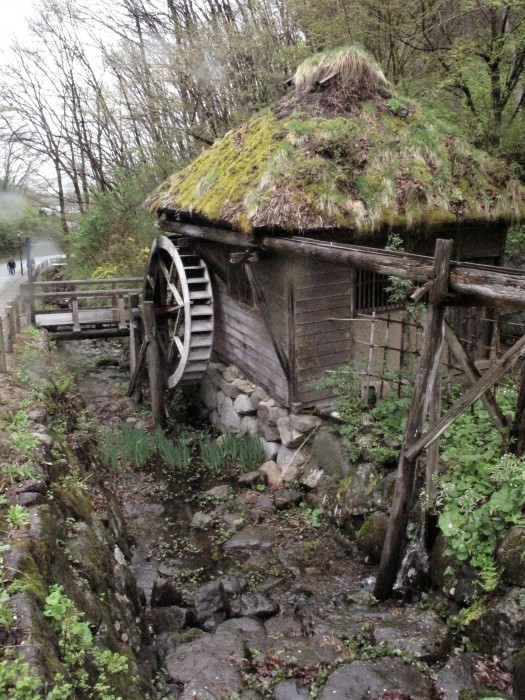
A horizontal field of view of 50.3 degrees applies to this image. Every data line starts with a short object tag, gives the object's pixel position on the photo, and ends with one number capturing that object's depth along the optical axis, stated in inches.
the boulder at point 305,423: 299.0
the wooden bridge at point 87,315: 449.4
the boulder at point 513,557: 159.3
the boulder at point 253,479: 315.6
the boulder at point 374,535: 224.5
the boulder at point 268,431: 324.8
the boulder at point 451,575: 179.0
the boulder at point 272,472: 312.5
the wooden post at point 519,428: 176.4
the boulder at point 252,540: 258.4
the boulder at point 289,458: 303.7
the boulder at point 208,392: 410.4
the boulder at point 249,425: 348.4
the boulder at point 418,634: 169.5
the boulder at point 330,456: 269.4
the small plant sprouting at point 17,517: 153.8
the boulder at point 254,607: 210.1
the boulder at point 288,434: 303.0
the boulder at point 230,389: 368.7
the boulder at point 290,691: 163.6
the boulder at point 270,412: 317.4
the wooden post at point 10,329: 348.2
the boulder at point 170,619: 202.5
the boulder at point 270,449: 328.2
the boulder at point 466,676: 154.9
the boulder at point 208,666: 166.7
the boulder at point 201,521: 282.3
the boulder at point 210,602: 209.9
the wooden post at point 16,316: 377.0
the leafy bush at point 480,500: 167.3
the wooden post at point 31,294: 452.4
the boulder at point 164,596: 217.2
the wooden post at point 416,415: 165.0
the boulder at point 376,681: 156.9
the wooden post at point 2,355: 285.4
